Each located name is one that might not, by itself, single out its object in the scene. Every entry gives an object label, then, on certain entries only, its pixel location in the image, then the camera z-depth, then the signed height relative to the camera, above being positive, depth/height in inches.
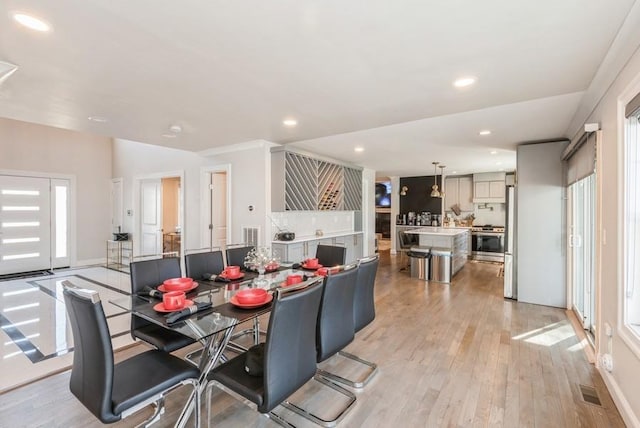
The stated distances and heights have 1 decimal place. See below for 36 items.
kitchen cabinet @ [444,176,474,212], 345.6 +25.4
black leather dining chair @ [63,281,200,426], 54.7 -34.3
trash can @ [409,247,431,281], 232.1 -37.7
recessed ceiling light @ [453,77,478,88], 98.9 +44.8
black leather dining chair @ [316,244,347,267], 143.5 -20.1
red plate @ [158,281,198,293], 90.0 -22.8
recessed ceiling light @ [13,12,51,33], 67.0 +44.7
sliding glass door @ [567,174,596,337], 134.8 -16.9
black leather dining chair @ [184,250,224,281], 116.3 -20.3
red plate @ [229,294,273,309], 79.9 -24.3
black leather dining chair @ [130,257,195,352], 84.0 -24.1
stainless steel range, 314.0 -31.0
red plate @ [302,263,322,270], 127.3 -22.6
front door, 240.1 -7.8
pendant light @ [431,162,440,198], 274.4 +45.7
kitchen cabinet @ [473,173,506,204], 317.1 +28.6
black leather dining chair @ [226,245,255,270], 136.4 -19.4
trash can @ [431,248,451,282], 223.9 -38.9
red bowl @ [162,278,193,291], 90.1 -21.4
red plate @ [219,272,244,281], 107.6 -22.8
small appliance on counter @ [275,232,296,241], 195.5 -14.4
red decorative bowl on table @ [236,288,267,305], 80.4 -22.5
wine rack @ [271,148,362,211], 192.9 +23.4
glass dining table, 68.4 -25.1
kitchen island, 237.8 -22.3
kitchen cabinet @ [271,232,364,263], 191.9 -23.2
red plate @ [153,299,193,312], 73.9 -23.3
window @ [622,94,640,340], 77.7 -2.2
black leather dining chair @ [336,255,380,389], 93.5 -29.7
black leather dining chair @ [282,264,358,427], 78.9 -30.3
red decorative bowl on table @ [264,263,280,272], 122.7 -22.0
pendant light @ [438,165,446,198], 289.5 +44.1
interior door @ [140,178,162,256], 269.9 -1.5
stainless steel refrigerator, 183.5 -21.1
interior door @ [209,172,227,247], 225.5 +4.2
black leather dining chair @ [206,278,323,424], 58.4 -30.1
